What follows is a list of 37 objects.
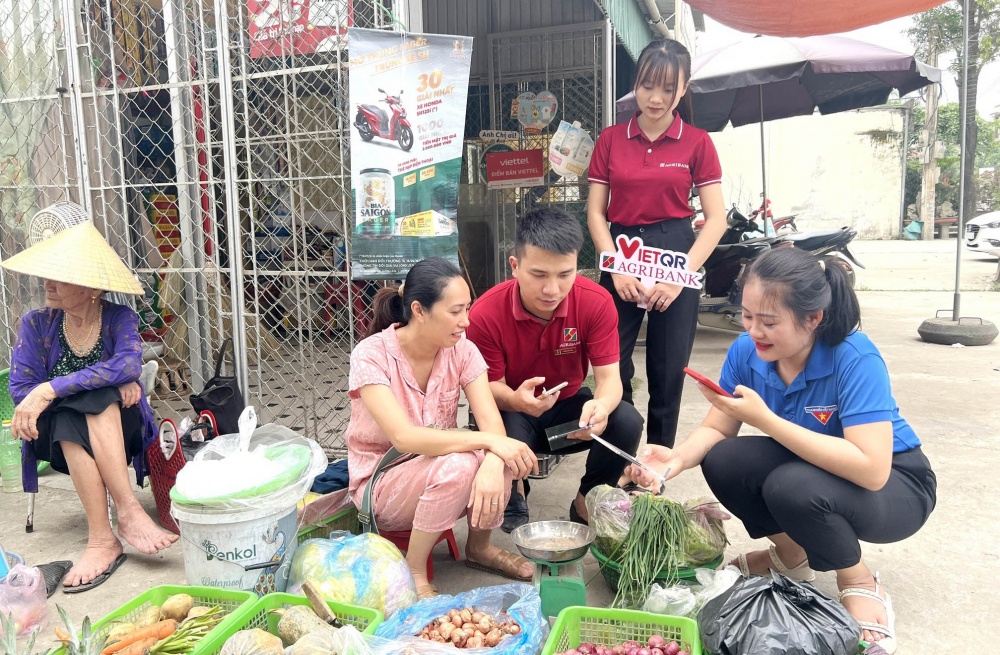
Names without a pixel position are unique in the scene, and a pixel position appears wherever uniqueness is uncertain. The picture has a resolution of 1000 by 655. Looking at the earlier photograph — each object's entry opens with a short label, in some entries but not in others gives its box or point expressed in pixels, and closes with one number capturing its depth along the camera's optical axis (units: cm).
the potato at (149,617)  190
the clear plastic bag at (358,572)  207
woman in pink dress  225
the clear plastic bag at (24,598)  219
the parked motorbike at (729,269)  666
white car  1221
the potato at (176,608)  195
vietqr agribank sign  284
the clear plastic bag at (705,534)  224
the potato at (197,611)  192
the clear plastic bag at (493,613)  180
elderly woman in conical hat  259
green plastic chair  342
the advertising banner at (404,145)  307
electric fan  322
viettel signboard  647
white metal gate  342
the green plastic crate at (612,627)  183
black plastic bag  168
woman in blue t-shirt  195
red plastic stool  244
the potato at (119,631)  183
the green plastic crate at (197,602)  189
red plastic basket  278
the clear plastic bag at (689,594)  204
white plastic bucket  209
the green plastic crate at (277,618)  188
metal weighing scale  210
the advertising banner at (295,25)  331
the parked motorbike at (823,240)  716
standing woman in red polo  300
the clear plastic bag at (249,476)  208
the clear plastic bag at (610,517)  231
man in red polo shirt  255
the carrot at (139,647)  174
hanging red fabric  397
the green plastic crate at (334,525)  248
